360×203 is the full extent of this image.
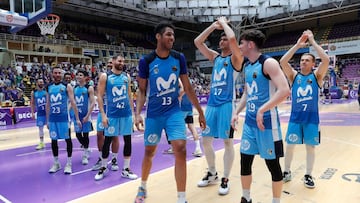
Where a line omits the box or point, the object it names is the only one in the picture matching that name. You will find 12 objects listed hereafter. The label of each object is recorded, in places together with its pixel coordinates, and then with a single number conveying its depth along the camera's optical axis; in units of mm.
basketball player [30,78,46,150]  7477
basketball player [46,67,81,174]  5223
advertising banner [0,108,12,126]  12773
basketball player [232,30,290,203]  2945
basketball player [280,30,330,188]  4090
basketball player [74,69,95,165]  5910
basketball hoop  17688
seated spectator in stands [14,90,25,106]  14298
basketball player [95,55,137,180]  4746
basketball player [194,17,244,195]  3953
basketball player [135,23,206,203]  3375
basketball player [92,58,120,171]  4980
